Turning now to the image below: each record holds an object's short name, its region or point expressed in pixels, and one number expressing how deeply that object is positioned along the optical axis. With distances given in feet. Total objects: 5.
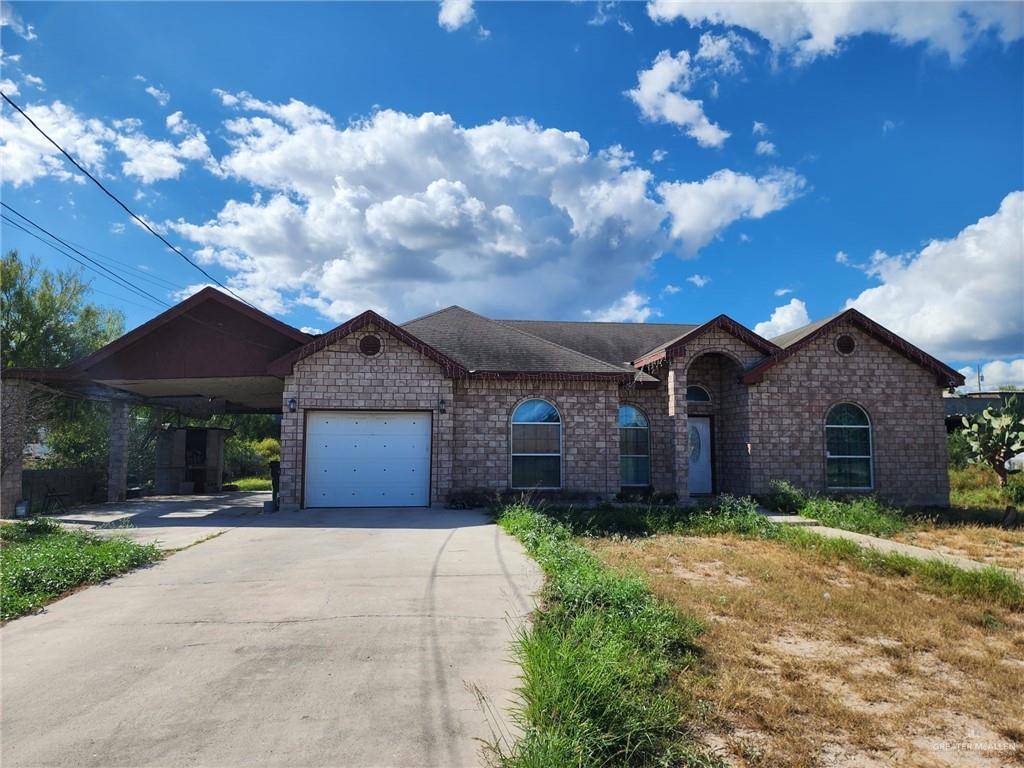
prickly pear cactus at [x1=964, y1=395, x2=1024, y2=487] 59.88
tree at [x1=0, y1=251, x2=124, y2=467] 65.92
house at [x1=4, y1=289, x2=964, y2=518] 47.62
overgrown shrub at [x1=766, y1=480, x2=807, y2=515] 47.06
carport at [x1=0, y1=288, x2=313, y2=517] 47.52
